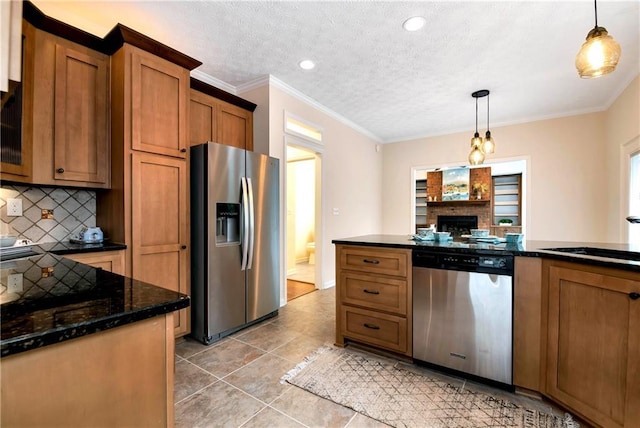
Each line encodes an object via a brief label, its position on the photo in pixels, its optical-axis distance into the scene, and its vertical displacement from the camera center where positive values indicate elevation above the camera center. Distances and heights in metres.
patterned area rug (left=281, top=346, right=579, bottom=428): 1.59 -1.17
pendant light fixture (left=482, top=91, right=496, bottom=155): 3.31 +0.79
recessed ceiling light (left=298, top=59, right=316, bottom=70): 3.02 +1.60
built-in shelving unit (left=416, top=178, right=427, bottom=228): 9.59 +0.36
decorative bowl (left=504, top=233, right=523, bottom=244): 2.11 -0.19
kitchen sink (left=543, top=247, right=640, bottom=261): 1.69 -0.25
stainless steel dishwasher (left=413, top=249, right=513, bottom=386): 1.84 -0.68
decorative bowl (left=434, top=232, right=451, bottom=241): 2.34 -0.19
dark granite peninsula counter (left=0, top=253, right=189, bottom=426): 0.54 -0.31
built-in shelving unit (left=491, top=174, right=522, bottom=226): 8.94 +0.45
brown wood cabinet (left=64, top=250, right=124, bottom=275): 1.92 -0.34
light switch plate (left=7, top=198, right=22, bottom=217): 2.01 +0.03
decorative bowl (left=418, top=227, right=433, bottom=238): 2.42 -0.17
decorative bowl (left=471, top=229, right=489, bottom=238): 2.36 -0.17
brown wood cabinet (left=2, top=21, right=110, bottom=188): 1.90 +0.70
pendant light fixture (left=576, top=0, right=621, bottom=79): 1.51 +0.87
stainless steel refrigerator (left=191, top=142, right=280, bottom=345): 2.54 -0.27
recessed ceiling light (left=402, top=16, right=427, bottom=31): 2.36 +1.61
